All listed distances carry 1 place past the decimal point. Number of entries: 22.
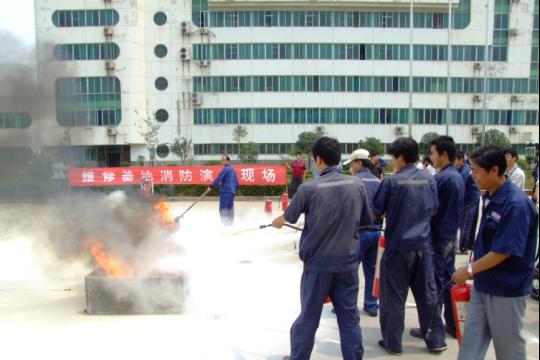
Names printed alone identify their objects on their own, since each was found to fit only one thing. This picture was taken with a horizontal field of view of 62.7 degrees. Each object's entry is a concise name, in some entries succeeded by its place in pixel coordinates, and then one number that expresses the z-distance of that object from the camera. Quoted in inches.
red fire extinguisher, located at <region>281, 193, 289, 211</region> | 473.4
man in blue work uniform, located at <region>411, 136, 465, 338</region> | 150.4
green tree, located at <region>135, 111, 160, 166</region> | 1418.9
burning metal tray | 177.5
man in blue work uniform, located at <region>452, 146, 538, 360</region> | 97.6
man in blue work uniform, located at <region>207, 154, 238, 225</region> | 356.5
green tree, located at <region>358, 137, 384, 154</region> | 1335.5
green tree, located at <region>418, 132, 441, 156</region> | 1367.6
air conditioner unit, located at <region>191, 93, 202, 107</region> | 1469.0
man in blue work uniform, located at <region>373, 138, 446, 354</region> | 138.3
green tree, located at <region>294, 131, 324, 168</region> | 1355.8
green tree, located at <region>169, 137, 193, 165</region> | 1381.6
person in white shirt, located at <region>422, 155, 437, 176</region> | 378.8
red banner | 597.6
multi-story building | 1412.4
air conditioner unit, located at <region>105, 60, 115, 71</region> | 1407.5
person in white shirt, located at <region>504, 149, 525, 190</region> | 255.3
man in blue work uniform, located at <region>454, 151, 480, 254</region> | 262.2
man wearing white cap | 171.3
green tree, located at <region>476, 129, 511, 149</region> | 1370.6
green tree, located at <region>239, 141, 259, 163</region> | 1384.1
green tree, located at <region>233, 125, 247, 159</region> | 1419.8
